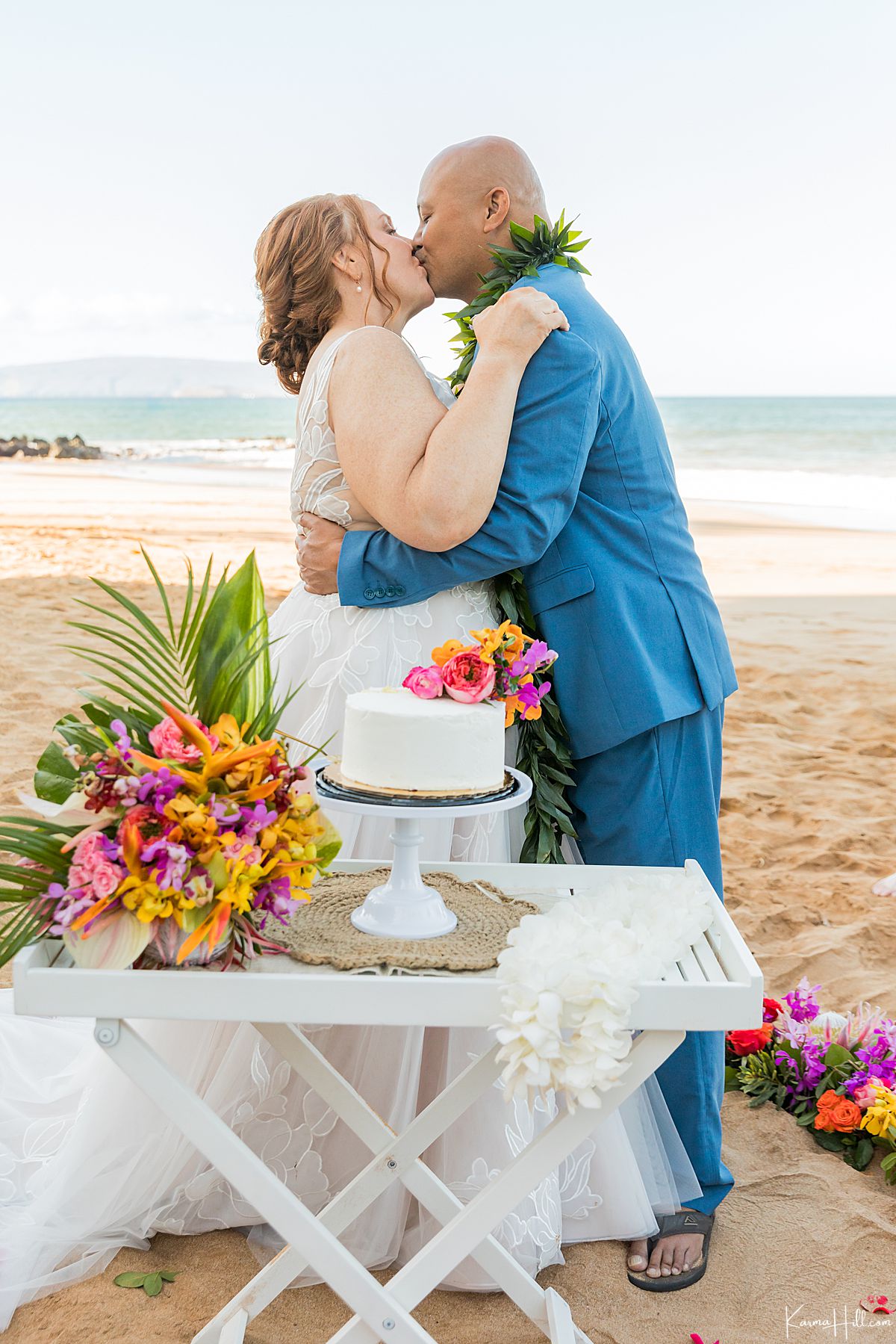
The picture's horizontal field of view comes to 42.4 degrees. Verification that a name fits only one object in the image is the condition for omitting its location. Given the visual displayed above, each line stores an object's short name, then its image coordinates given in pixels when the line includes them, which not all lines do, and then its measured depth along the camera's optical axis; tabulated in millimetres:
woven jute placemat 1612
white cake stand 1707
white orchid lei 1476
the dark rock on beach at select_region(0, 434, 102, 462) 27703
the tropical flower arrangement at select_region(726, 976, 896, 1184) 2891
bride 2221
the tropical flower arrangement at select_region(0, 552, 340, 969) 1494
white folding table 1549
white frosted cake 1669
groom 2273
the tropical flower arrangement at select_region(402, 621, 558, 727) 1788
